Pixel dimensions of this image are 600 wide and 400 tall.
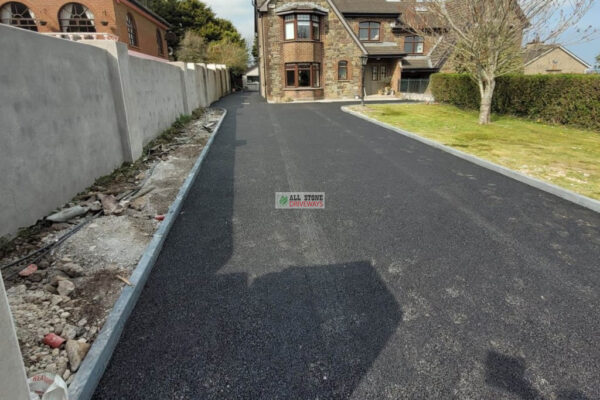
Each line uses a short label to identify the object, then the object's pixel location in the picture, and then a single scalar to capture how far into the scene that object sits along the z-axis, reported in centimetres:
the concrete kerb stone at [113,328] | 226
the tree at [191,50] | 3603
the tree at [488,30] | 1202
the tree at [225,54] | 4022
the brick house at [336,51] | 2705
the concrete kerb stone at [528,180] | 561
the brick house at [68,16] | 1939
